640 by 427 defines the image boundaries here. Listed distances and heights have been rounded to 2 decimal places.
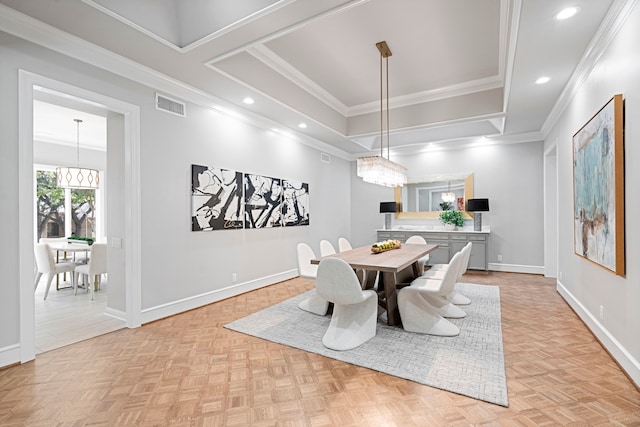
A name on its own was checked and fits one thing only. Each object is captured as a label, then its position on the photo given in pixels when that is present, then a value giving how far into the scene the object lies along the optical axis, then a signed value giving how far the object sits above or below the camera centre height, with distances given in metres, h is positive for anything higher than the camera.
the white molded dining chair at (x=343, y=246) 4.91 -0.51
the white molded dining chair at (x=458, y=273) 3.39 -0.77
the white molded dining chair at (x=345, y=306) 2.81 -0.92
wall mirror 6.76 +0.43
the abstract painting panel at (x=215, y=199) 4.13 +0.23
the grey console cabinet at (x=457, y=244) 6.18 -0.63
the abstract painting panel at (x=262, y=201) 4.94 +0.22
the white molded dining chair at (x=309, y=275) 3.81 -0.76
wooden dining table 3.16 -0.52
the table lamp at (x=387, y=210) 7.05 +0.08
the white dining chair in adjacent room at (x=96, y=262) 4.45 -0.68
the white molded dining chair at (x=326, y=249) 4.46 -0.51
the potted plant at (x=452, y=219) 6.56 -0.13
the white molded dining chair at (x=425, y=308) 3.09 -0.99
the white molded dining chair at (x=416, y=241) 5.32 -0.48
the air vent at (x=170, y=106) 3.72 +1.35
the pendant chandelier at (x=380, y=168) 3.92 +0.59
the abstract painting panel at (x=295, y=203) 5.75 +0.21
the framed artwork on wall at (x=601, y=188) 2.38 +0.21
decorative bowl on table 4.08 -0.45
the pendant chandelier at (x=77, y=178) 5.50 +0.68
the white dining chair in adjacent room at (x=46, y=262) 4.60 -0.68
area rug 2.27 -1.22
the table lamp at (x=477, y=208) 6.16 +0.09
